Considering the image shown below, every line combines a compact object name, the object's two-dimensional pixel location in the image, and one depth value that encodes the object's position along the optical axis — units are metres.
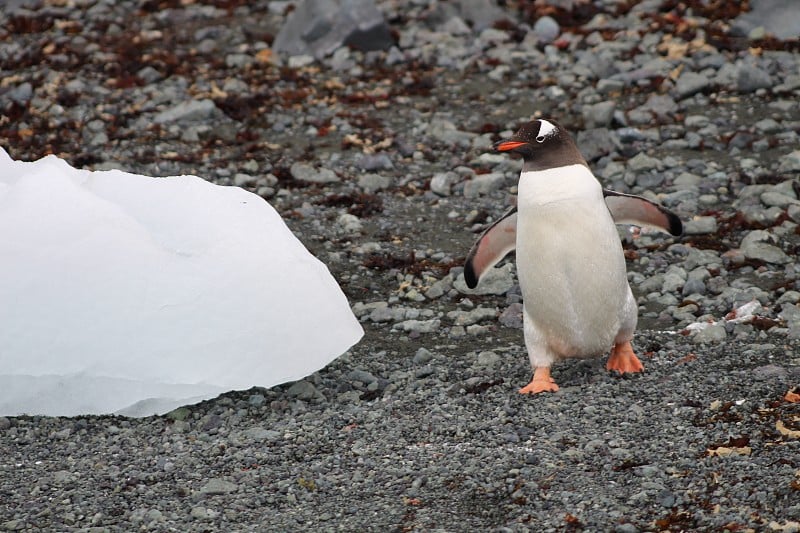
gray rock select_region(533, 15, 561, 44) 24.91
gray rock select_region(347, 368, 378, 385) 12.77
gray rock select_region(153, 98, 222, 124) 22.30
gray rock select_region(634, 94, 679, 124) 20.52
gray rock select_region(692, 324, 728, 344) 12.89
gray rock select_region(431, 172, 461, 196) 18.66
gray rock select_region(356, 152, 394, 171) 19.83
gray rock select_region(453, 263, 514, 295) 15.37
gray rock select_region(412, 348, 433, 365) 13.32
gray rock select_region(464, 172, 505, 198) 18.51
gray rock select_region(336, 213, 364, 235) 17.56
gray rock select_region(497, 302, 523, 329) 14.39
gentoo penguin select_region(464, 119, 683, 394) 11.84
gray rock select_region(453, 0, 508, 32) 25.87
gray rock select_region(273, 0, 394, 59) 25.20
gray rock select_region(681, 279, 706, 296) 14.54
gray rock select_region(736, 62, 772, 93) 21.11
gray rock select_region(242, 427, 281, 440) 11.34
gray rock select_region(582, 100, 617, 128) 20.28
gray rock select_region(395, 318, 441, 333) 14.32
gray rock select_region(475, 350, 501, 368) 13.06
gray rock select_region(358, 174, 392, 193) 19.06
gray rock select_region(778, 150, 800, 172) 17.97
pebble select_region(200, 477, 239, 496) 10.27
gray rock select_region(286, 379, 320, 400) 12.34
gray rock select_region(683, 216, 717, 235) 16.30
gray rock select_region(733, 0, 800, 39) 23.52
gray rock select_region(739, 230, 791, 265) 15.16
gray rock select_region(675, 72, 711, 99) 21.17
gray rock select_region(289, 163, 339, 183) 19.42
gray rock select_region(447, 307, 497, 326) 14.45
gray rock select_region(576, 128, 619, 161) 19.27
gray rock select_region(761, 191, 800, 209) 16.81
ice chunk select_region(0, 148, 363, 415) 11.49
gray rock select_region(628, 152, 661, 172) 18.56
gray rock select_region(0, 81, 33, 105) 23.67
